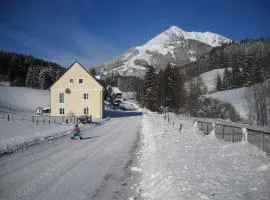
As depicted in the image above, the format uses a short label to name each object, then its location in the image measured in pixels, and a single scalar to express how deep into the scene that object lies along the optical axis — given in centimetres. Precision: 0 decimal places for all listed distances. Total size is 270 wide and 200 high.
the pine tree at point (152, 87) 4914
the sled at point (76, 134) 1704
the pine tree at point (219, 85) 8776
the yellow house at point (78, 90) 4254
